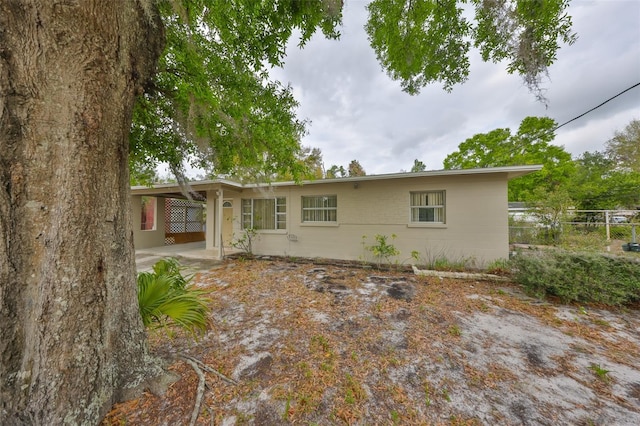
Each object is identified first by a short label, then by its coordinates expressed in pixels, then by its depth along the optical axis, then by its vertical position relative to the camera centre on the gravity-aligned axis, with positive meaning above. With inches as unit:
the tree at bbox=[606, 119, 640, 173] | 609.9 +199.4
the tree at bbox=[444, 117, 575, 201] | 605.6 +184.8
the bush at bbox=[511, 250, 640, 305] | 151.8 -43.6
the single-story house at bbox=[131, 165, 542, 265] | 245.1 +4.1
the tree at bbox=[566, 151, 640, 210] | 487.8 +57.9
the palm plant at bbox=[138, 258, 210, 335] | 84.8 -34.1
